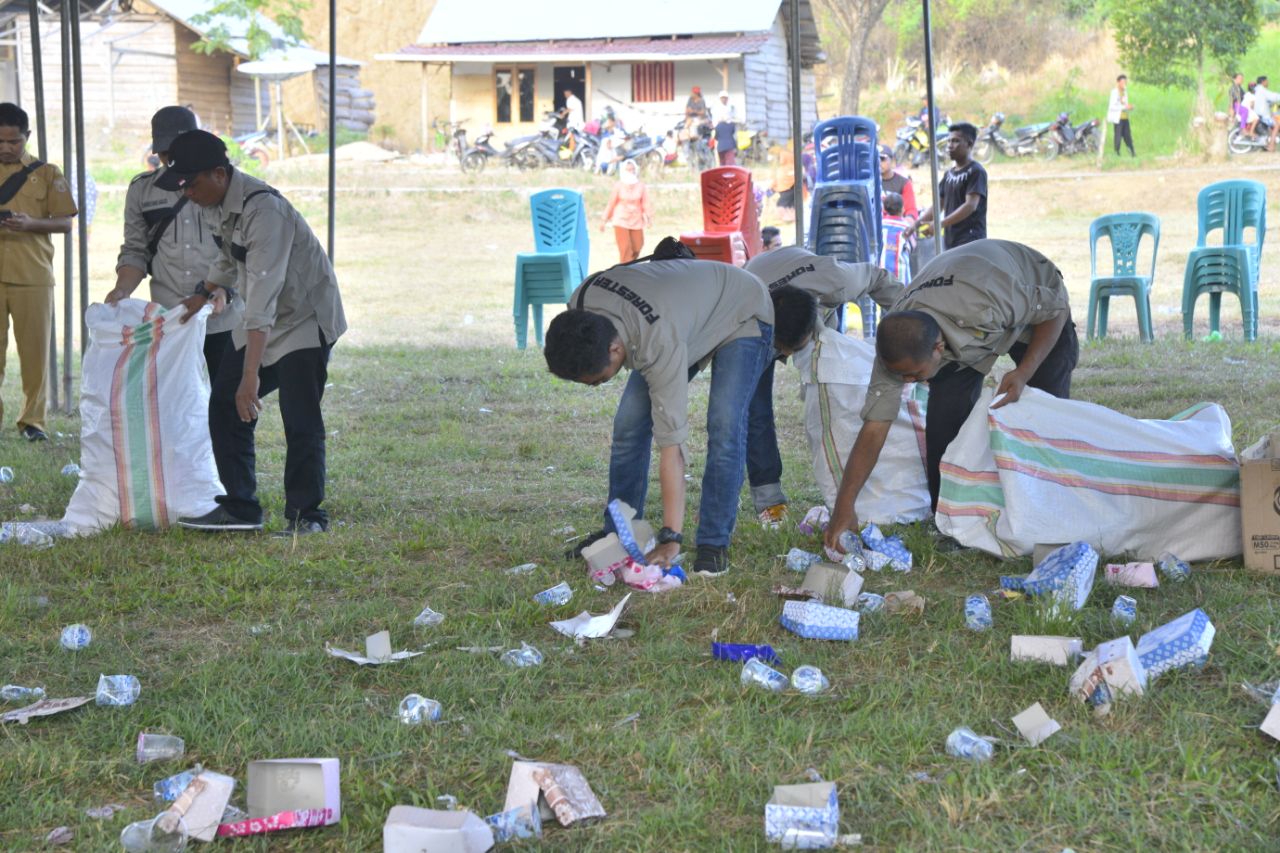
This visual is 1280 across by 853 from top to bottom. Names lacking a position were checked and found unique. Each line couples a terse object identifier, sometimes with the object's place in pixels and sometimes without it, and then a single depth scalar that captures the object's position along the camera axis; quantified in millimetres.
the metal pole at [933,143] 15766
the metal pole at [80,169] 14836
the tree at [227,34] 55562
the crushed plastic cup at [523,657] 7254
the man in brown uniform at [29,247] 13727
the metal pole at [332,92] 16344
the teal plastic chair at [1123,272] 20766
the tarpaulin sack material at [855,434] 10062
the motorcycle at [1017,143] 50375
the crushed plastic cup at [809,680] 6766
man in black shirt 19609
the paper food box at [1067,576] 7719
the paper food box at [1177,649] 6633
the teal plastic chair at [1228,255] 20328
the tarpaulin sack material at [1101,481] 8727
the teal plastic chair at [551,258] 22687
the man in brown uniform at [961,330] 8492
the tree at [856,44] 57375
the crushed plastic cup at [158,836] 5352
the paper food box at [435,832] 5141
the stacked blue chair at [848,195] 19687
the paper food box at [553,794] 5492
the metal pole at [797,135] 13469
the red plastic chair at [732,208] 22875
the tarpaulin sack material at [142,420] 10078
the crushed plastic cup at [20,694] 6918
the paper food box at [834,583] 8117
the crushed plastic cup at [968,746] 5898
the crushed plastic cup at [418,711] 6484
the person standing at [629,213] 30766
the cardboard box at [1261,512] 8289
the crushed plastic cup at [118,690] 6781
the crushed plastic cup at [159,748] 6152
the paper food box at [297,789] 5492
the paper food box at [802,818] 5211
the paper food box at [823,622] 7512
